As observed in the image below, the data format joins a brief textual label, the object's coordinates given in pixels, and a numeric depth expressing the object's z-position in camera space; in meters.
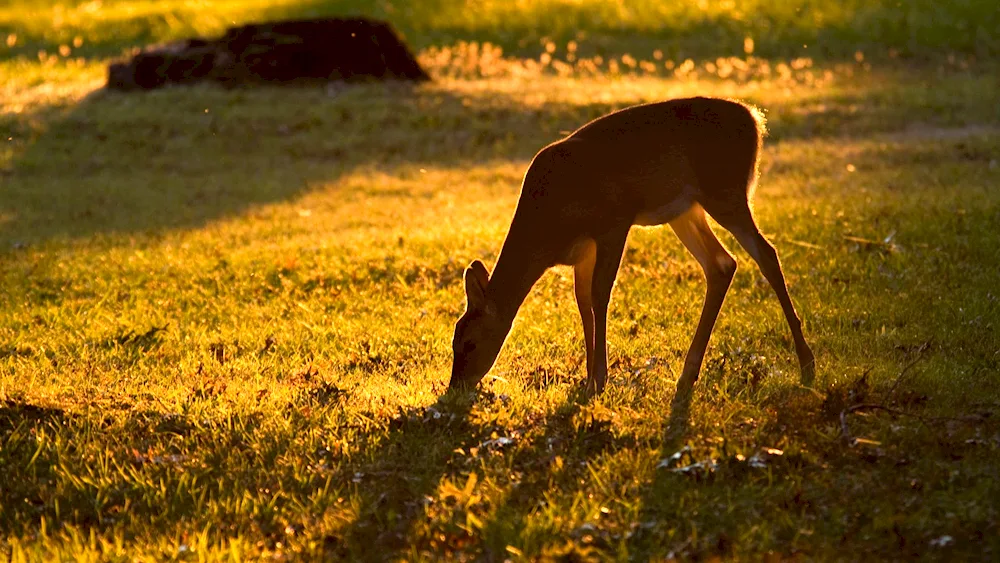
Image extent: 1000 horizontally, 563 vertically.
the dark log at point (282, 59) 50.87
